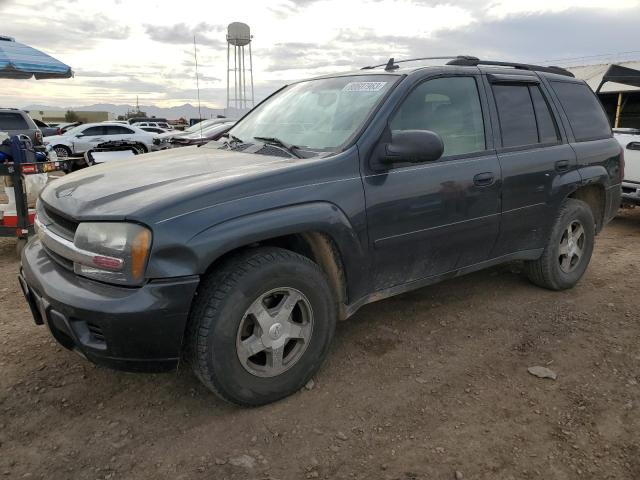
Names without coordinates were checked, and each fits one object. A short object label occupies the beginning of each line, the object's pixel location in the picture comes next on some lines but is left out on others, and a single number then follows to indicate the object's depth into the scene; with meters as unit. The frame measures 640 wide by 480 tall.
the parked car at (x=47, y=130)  21.61
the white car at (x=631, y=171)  6.91
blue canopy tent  10.97
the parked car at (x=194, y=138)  9.88
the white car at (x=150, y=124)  29.44
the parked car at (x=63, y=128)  23.19
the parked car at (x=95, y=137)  18.14
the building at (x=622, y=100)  15.88
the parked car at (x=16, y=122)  12.89
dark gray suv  2.28
